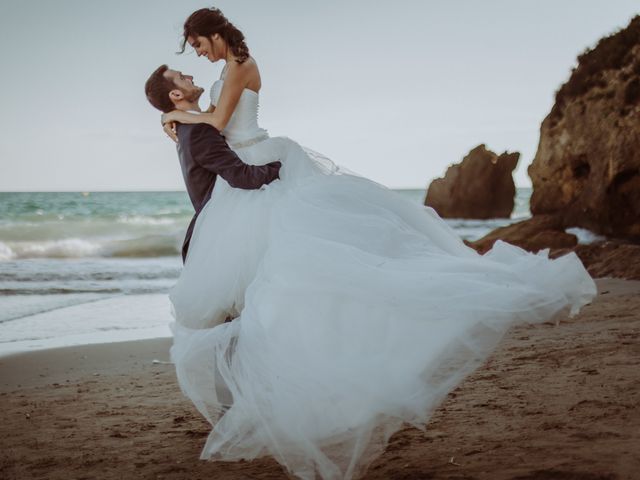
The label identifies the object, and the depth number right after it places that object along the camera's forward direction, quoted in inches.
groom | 146.3
